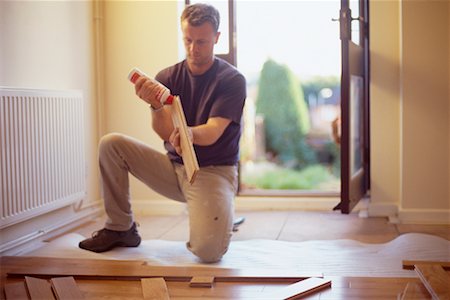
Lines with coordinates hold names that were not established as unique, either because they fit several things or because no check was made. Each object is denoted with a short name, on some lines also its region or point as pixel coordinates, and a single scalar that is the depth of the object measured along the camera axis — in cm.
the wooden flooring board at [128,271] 239
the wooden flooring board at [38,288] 221
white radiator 288
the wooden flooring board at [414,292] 214
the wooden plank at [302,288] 217
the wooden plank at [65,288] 221
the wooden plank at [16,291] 222
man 273
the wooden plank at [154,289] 220
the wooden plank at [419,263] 245
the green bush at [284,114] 803
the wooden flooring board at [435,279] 209
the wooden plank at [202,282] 233
